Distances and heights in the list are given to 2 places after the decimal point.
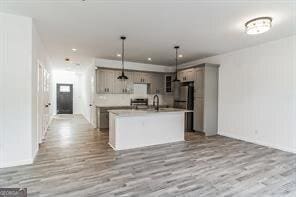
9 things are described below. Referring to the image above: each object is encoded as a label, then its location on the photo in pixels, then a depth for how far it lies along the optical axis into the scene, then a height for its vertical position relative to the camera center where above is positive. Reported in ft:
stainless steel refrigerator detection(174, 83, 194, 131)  20.84 -0.41
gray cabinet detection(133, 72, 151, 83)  23.40 +2.65
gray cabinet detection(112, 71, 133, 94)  22.35 +1.60
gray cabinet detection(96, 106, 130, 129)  21.17 -2.54
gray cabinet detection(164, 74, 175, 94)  25.18 +2.12
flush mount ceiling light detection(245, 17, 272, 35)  10.11 +4.28
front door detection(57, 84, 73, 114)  37.27 -0.49
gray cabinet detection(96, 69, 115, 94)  21.47 +1.95
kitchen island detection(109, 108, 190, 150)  13.91 -2.68
